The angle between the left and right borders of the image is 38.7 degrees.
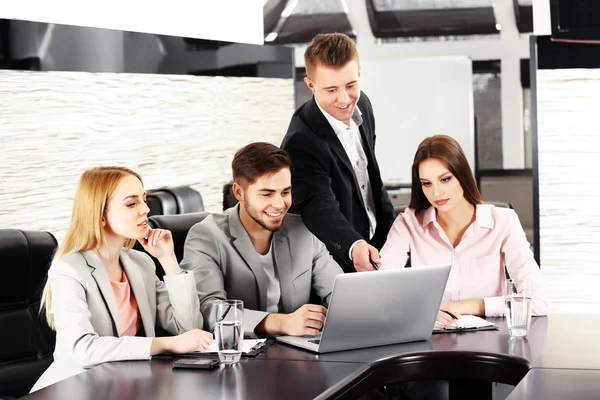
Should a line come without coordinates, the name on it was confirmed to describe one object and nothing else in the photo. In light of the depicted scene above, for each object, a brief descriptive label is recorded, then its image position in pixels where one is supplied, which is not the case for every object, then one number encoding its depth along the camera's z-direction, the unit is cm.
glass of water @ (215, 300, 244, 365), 213
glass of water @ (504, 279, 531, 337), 237
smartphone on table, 208
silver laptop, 219
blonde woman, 223
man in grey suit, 269
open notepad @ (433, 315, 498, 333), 252
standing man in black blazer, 288
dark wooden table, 186
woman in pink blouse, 291
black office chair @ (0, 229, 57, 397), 253
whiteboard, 743
